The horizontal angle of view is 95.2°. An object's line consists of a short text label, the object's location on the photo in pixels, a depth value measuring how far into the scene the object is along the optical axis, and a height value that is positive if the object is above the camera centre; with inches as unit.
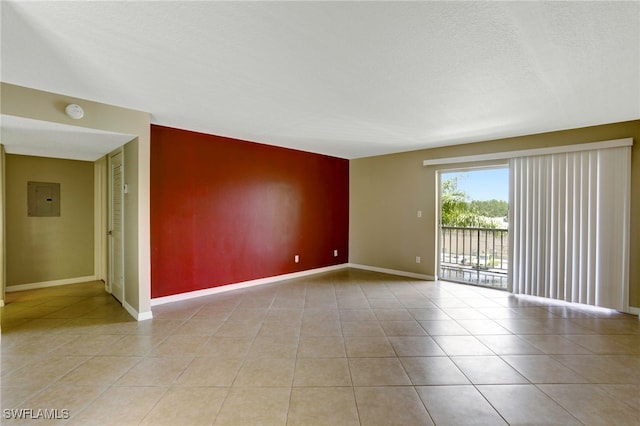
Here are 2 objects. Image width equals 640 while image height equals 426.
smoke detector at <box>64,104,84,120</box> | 111.3 +38.6
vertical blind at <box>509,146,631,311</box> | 141.8 -8.2
